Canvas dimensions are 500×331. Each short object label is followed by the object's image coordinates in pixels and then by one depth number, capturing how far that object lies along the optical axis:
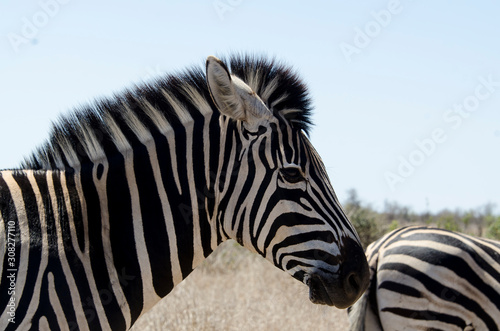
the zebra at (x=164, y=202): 5.43
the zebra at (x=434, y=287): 9.49
